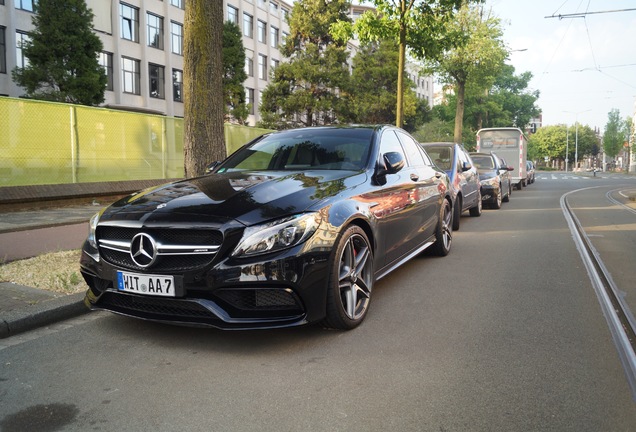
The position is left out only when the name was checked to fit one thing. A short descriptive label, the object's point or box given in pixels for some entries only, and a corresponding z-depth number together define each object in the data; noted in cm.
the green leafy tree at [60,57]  2462
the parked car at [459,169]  925
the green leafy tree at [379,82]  3891
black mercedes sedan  324
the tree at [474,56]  3155
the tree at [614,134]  9075
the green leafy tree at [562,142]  11119
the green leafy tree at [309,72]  3431
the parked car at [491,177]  1411
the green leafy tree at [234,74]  3559
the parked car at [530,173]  3338
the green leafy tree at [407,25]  1538
